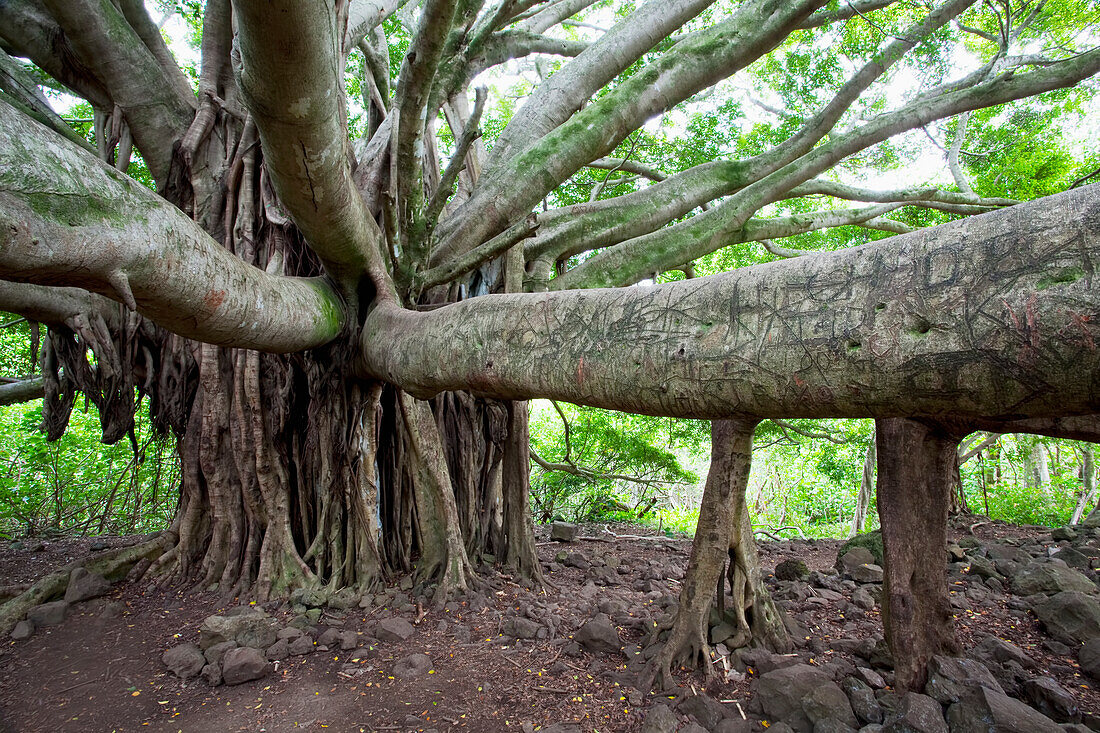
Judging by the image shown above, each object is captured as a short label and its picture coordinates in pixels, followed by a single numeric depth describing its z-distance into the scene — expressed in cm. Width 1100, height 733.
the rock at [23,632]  300
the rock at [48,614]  315
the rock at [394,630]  296
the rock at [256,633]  280
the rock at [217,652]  265
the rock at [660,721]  209
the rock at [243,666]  254
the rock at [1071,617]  254
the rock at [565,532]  544
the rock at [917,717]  188
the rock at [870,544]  394
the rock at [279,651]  273
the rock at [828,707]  202
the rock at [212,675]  253
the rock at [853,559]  381
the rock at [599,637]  278
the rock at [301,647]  279
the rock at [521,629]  299
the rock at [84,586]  345
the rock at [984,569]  343
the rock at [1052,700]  198
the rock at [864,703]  206
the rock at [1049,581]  307
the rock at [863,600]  314
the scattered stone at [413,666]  260
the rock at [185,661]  262
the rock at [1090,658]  228
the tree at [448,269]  132
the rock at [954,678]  203
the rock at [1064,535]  425
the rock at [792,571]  366
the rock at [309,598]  335
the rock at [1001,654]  238
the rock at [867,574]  358
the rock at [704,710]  213
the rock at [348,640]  285
